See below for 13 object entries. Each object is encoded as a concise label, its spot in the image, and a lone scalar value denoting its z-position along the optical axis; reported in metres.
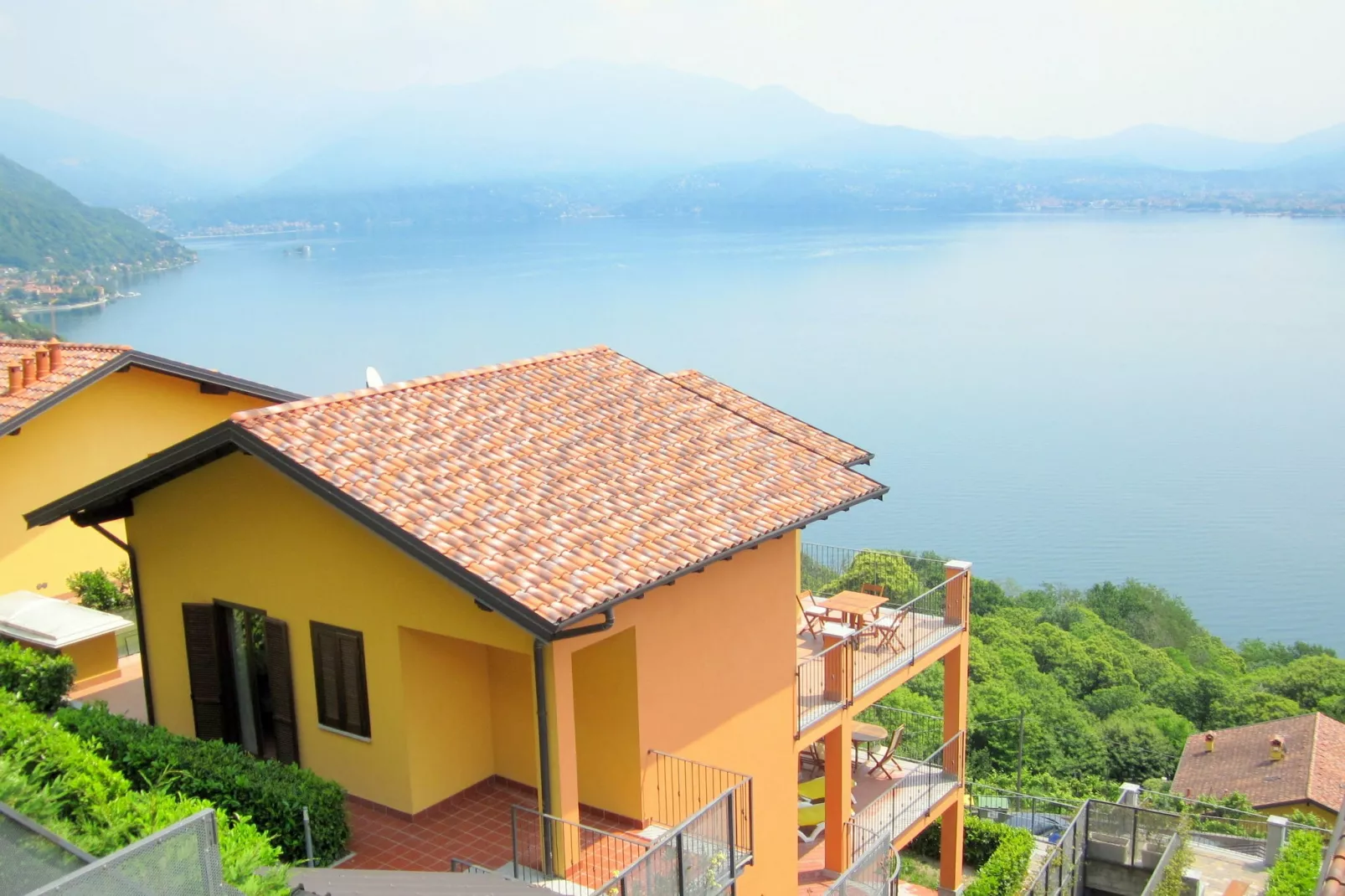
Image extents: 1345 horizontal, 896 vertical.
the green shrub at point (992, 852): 17.42
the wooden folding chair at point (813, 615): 14.49
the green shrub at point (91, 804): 6.67
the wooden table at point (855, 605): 13.87
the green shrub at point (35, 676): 11.51
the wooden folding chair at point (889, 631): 14.26
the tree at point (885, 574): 20.62
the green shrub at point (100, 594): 16.80
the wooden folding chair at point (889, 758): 15.77
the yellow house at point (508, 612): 9.10
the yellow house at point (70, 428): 16.77
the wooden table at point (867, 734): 15.53
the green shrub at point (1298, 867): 15.30
